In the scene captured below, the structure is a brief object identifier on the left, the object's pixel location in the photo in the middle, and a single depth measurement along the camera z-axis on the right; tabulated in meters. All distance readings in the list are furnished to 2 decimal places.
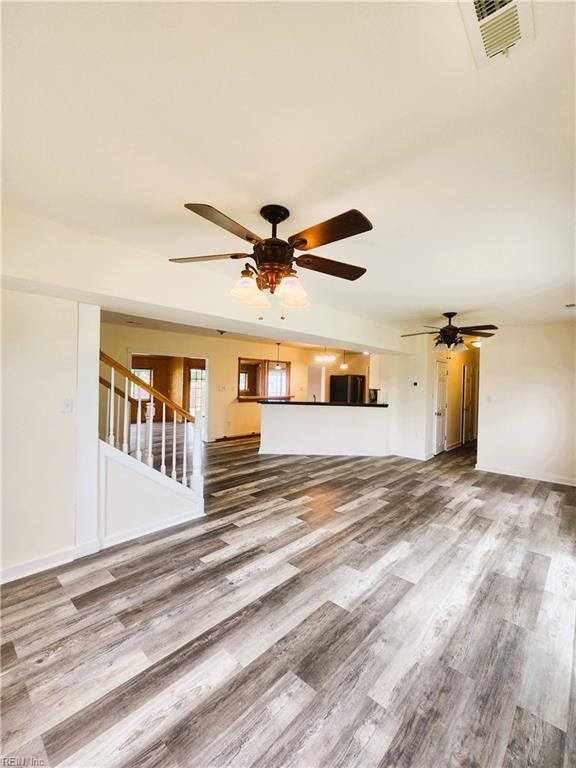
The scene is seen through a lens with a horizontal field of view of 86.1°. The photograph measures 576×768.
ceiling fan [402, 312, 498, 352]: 4.30
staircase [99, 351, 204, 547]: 2.84
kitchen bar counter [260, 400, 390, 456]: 6.58
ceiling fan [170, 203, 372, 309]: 1.57
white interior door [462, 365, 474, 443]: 8.03
